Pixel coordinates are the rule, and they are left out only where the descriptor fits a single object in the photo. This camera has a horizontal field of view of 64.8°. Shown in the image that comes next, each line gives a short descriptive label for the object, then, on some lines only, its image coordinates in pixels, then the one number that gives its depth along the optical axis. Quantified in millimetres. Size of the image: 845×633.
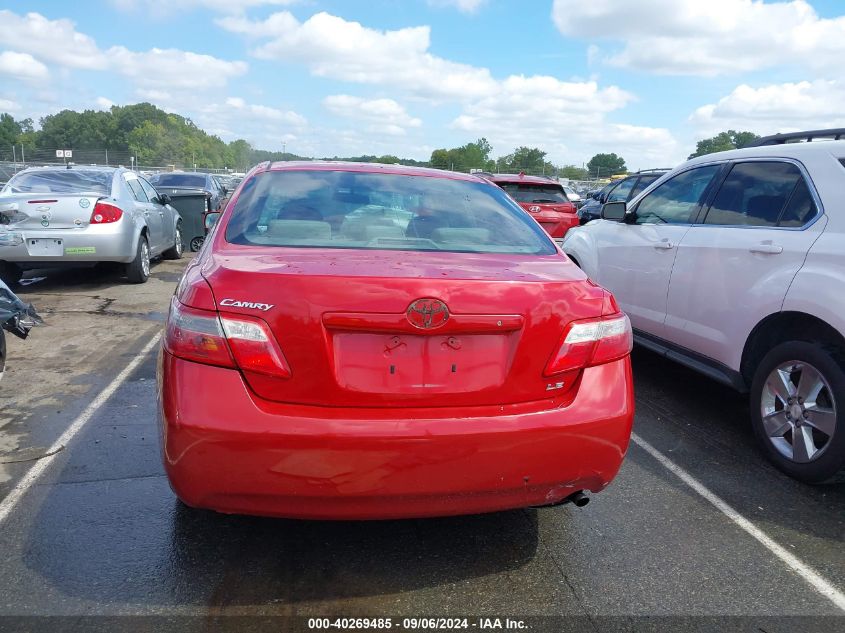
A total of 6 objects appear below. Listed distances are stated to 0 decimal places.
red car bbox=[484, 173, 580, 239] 10906
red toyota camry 2213
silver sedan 7672
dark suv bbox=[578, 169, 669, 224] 14078
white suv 3400
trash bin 12445
